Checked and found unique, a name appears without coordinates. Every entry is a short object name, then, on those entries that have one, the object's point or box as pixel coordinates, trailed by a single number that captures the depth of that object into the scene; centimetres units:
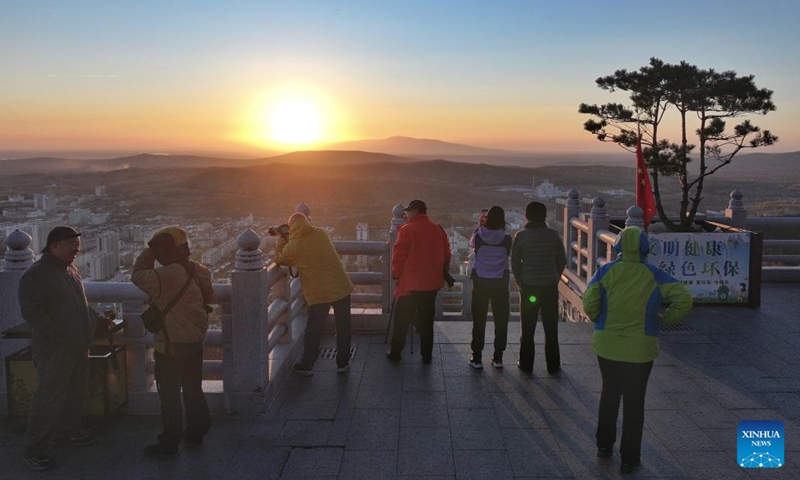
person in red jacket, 779
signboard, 1108
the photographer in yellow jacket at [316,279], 727
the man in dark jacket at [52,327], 522
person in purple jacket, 769
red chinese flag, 1318
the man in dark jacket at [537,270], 745
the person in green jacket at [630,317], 502
